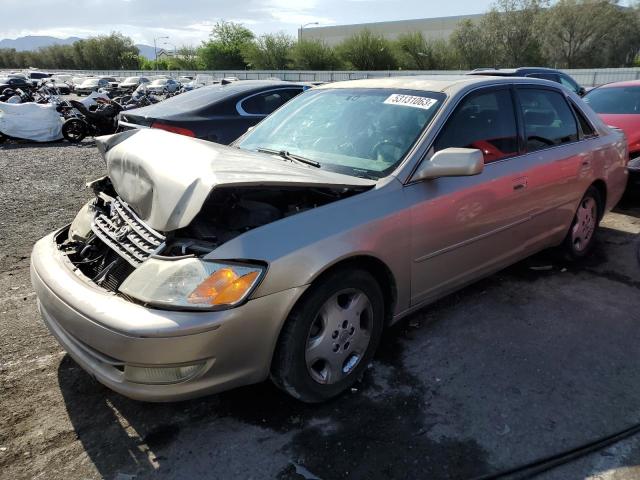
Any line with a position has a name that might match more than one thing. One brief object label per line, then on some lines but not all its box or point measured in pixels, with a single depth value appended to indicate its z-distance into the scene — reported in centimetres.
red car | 649
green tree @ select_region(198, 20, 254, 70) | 7400
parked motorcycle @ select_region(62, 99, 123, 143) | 1309
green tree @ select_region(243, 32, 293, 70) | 6134
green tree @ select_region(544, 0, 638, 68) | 4262
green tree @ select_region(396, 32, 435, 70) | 5144
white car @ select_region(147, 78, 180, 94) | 3392
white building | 7288
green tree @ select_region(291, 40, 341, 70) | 5606
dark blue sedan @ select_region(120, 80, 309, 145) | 680
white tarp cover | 1241
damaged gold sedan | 225
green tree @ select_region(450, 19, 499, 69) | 4675
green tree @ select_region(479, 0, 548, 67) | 4481
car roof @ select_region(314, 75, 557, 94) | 343
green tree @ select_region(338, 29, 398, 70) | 5328
